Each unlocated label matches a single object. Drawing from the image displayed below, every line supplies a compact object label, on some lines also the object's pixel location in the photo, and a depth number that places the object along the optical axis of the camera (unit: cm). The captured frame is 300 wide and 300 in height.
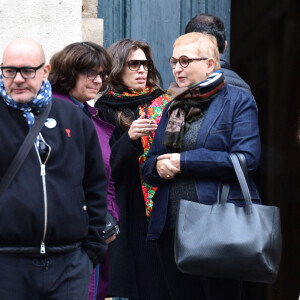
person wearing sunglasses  1134
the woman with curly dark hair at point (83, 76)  1049
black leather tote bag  917
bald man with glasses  836
